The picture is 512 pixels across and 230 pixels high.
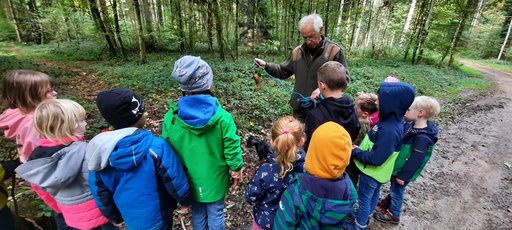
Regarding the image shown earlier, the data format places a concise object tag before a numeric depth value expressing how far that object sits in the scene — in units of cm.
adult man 282
